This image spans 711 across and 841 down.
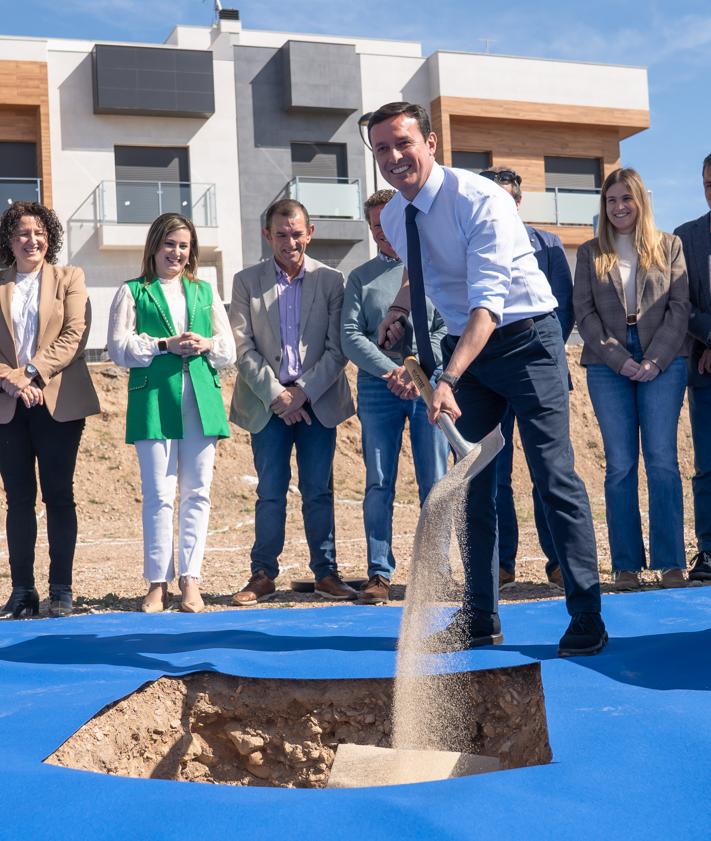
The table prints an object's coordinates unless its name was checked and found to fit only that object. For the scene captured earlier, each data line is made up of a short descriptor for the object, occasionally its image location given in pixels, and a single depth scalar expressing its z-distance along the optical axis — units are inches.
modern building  848.9
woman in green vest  207.8
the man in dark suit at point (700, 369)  220.1
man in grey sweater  212.5
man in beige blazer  221.8
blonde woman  211.0
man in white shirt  141.5
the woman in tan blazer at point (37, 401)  205.5
